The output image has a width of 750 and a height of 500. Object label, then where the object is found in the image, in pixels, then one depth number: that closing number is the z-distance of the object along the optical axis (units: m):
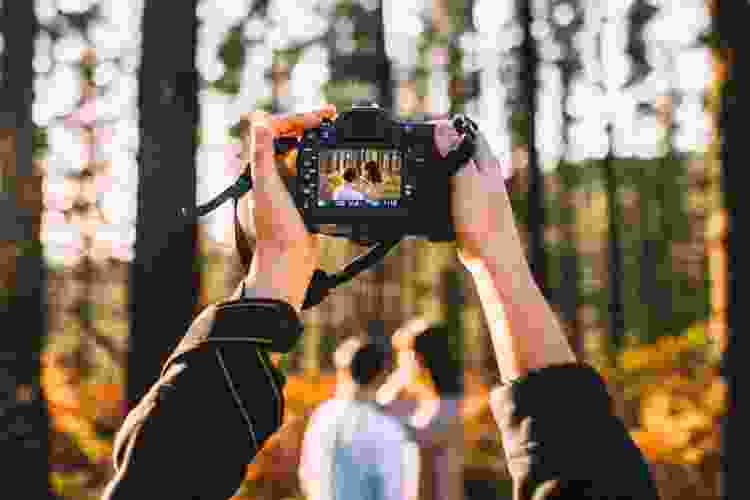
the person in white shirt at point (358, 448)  5.01
